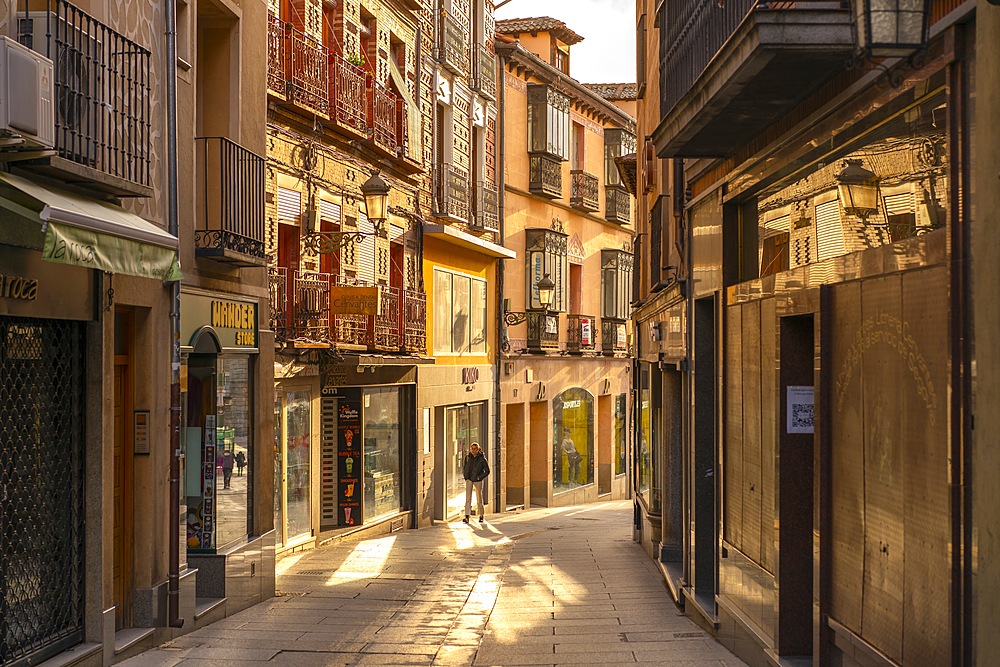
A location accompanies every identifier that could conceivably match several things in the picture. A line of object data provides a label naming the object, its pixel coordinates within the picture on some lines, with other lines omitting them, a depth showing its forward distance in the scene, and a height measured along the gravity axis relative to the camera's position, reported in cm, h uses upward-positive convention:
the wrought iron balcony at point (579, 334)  3512 +33
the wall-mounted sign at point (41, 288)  807 +42
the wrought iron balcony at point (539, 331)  3234 +38
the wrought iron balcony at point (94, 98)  845 +185
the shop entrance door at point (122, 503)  1059 -134
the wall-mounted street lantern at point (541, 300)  3067 +115
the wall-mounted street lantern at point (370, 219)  1873 +195
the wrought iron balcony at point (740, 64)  701 +173
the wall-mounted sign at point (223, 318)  1176 +29
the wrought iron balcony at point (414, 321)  2223 +46
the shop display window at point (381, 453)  2170 -191
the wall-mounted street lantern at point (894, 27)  610 +156
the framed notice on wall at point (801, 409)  897 -46
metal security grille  838 -100
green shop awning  740 +74
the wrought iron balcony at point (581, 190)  3541 +443
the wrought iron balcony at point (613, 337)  3756 +26
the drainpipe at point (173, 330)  1110 +15
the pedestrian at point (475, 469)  2511 -248
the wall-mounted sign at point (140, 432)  1089 -74
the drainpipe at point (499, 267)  3036 +195
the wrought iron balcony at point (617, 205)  3819 +433
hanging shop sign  1845 +68
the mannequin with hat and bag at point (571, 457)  3500 -314
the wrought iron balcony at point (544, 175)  3259 +448
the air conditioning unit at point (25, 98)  731 +149
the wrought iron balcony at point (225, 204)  1224 +142
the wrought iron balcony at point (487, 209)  2861 +324
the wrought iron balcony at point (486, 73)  2895 +648
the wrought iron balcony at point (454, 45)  2597 +644
